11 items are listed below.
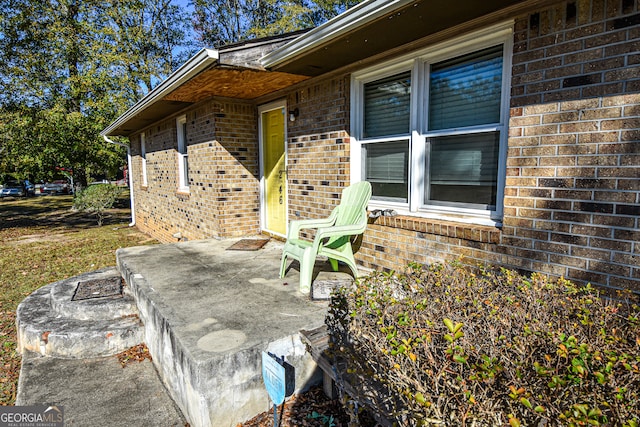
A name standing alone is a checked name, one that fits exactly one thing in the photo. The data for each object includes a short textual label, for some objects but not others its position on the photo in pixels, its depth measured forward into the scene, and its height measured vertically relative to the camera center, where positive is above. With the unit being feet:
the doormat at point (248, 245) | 16.70 -3.11
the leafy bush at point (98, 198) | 38.75 -2.01
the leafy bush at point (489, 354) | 3.81 -2.14
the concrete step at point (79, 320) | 10.21 -4.28
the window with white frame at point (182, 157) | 24.36 +1.50
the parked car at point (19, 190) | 97.04 -3.07
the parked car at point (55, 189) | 106.01 -2.94
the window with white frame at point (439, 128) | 9.53 +1.57
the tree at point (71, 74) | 38.75 +13.26
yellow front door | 18.38 +0.46
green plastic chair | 10.44 -1.56
